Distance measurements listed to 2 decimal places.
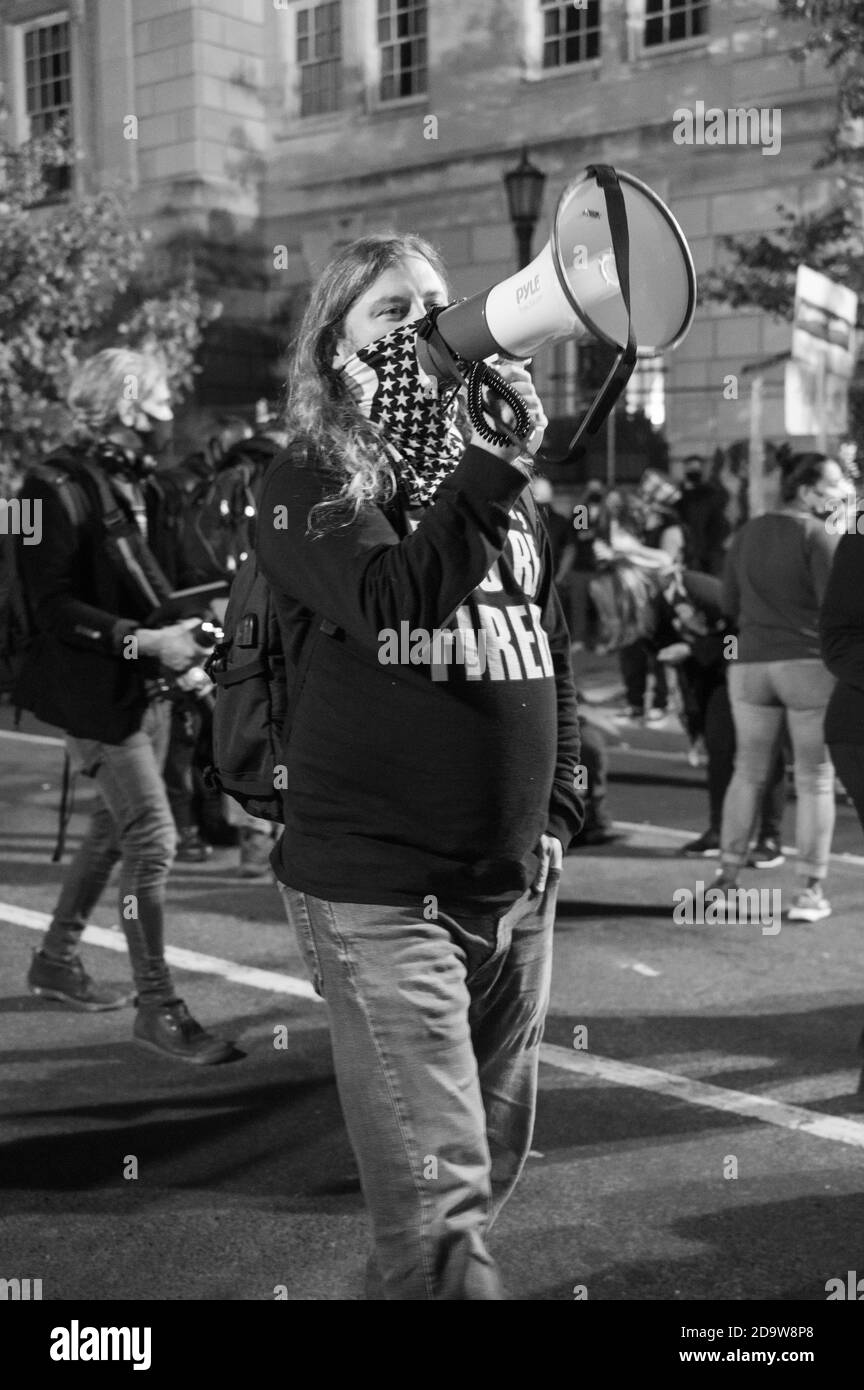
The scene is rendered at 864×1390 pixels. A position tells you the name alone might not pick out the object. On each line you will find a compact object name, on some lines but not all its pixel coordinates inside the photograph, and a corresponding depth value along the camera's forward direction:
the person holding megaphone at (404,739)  2.30
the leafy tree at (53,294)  16.98
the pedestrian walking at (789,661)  6.55
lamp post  13.77
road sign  9.85
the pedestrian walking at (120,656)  4.68
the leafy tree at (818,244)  14.24
